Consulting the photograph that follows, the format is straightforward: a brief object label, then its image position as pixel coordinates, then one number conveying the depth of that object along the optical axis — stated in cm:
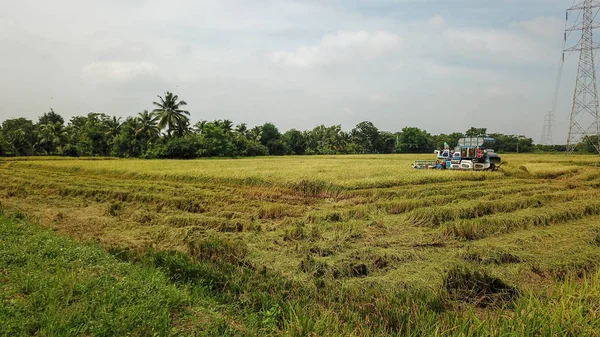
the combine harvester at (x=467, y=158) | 1986
